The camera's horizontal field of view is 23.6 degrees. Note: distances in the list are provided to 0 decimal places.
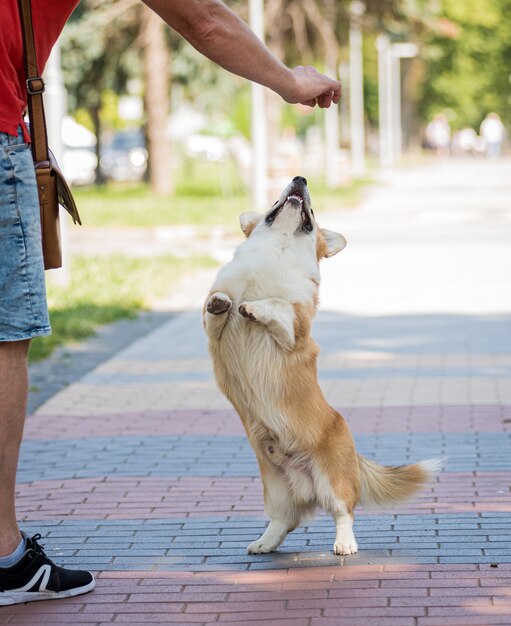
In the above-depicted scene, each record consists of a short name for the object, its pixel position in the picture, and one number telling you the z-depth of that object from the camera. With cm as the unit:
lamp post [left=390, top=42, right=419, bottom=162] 6133
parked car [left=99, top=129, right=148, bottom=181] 4934
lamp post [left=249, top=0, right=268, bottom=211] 2180
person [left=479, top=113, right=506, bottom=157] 5650
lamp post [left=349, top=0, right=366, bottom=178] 4291
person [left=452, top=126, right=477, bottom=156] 6806
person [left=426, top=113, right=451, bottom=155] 6212
